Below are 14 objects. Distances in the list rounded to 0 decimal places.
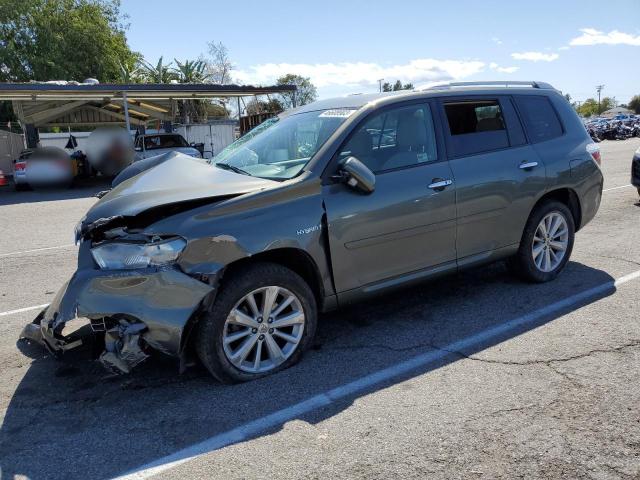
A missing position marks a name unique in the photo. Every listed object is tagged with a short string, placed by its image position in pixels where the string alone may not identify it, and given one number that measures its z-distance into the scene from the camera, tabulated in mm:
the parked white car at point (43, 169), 17266
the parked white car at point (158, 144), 18641
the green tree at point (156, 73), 41784
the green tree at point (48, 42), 35812
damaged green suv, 3172
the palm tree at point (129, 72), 36556
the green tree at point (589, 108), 123000
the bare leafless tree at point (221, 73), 54406
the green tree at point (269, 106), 37812
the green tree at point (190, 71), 43312
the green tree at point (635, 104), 111369
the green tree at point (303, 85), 79750
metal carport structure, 19078
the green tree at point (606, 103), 125719
